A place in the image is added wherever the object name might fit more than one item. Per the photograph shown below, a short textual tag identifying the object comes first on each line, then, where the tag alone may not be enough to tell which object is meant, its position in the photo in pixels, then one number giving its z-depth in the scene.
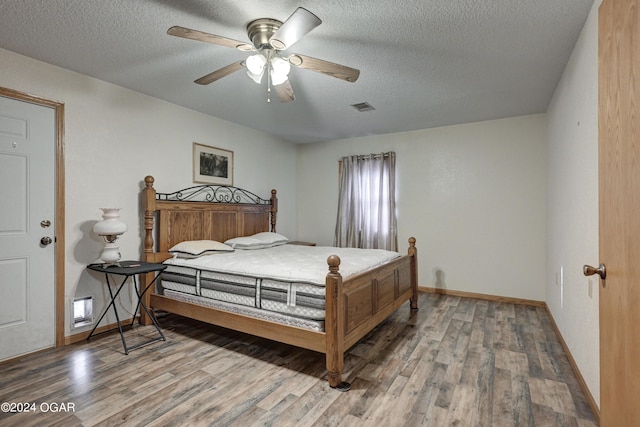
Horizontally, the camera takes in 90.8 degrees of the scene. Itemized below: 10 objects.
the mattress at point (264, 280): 2.42
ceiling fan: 1.90
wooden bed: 2.26
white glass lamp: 2.81
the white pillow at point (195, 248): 3.40
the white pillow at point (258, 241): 4.07
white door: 2.55
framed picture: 4.07
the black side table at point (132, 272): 2.73
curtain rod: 5.01
